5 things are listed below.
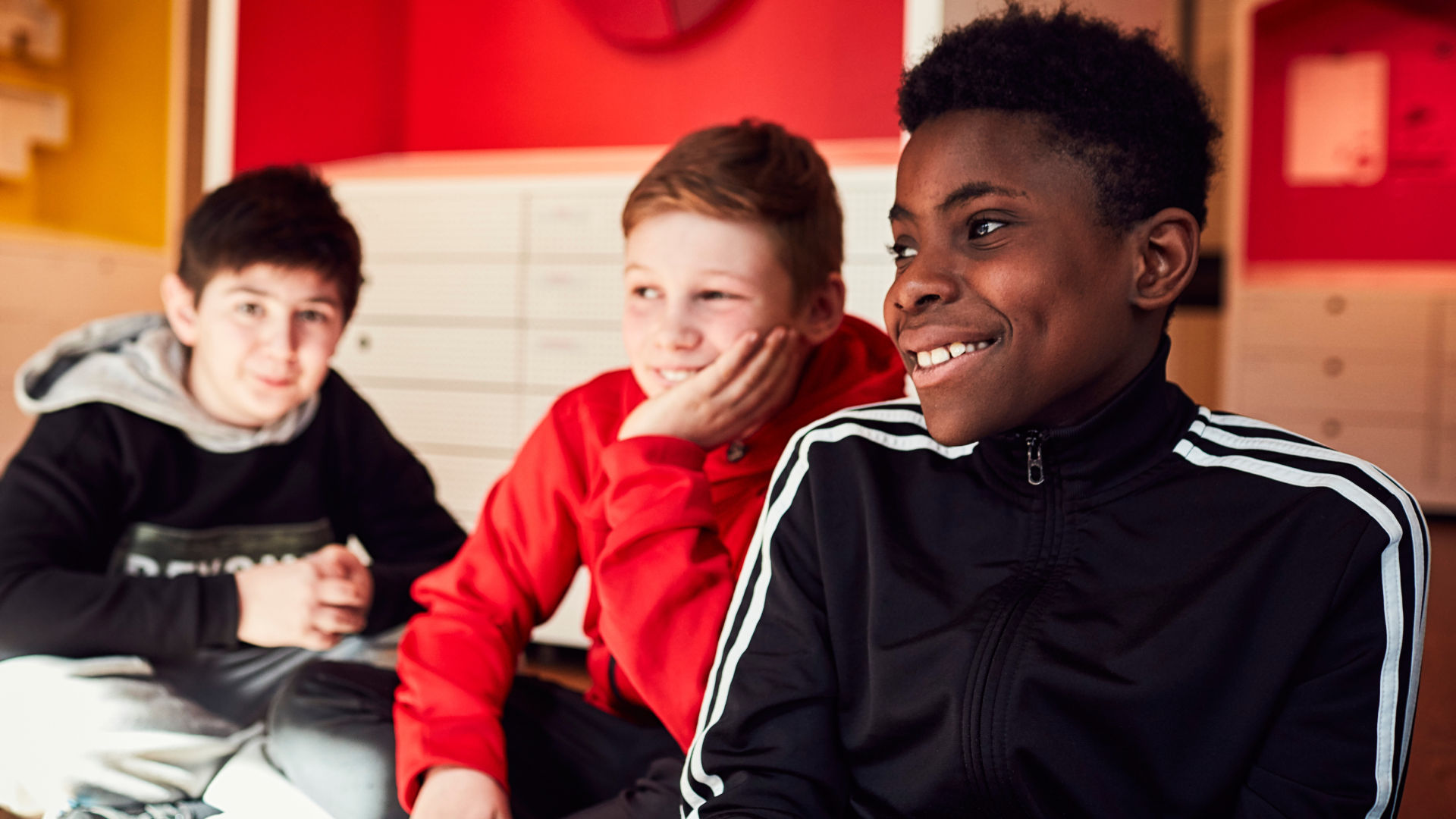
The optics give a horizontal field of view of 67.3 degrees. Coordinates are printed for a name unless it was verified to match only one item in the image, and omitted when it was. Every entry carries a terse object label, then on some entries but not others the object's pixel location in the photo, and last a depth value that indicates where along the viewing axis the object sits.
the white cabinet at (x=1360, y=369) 4.36
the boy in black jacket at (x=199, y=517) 1.19
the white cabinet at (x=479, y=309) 2.29
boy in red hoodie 0.99
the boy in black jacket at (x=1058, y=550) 0.70
